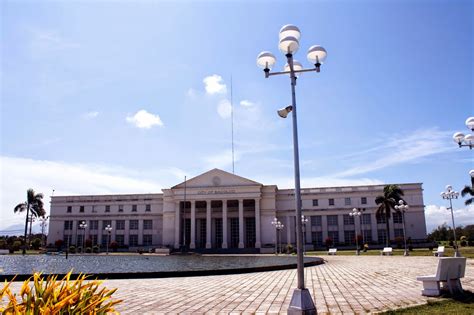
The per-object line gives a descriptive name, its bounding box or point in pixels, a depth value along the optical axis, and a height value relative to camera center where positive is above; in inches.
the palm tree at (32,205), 2962.6 +178.9
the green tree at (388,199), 2335.1 +158.4
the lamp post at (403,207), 1402.3 +63.5
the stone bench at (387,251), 1482.7 -111.7
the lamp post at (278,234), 1912.5 -68.1
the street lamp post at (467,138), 605.9 +145.7
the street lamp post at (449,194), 1037.8 +83.1
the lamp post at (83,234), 2978.1 -61.9
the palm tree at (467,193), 2190.2 +182.2
